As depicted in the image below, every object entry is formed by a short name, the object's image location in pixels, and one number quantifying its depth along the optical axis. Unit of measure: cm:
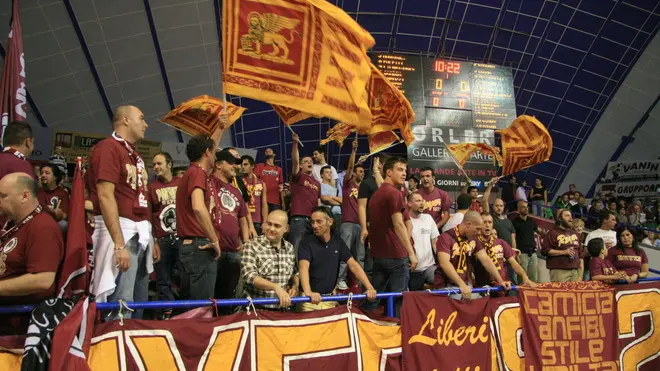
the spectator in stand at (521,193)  1690
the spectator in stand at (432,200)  927
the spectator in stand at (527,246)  1057
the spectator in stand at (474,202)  1098
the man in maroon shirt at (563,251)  933
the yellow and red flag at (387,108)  731
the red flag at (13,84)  768
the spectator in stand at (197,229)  498
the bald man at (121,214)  414
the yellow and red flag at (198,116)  740
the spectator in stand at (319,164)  1141
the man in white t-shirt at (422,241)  761
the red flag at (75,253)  387
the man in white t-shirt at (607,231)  1045
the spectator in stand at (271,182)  970
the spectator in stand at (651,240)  1381
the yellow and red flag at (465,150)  1273
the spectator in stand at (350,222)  852
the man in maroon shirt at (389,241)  615
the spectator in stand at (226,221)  572
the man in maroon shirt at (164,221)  618
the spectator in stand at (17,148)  457
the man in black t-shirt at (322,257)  568
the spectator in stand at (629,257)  893
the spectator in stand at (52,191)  696
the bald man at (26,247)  367
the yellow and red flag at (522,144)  1078
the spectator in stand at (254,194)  852
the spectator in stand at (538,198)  1645
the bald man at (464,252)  638
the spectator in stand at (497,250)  734
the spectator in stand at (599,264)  834
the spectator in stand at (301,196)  870
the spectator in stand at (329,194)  983
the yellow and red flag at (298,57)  545
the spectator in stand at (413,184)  1103
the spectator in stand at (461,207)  830
